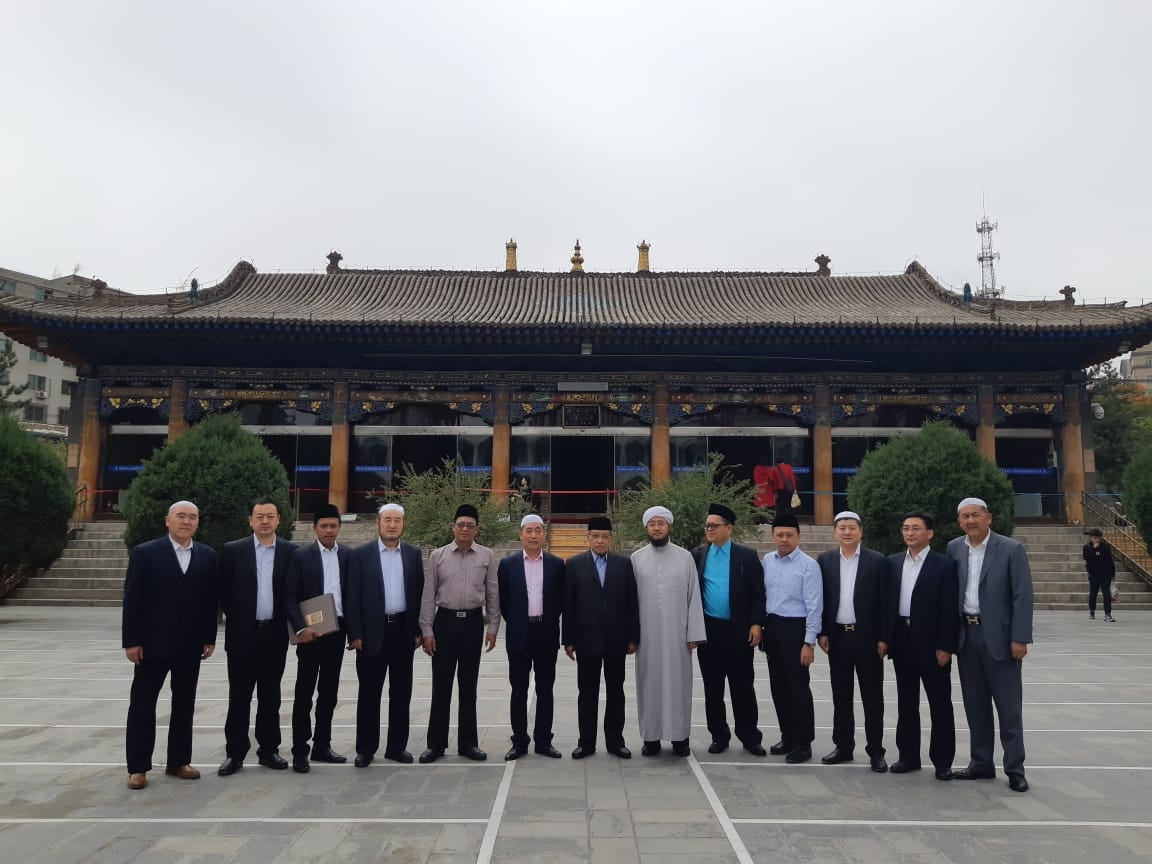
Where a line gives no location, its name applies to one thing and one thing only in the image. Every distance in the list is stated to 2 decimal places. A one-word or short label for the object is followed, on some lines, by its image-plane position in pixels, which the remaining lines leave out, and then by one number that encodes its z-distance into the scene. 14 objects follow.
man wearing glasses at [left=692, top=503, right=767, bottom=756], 6.06
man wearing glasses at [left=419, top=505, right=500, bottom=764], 5.88
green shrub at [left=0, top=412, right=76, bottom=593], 13.52
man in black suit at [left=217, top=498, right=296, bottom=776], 5.57
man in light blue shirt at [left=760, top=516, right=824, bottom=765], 5.85
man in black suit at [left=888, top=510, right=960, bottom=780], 5.52
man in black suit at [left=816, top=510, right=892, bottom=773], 5.75
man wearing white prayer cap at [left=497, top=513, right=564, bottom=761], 5.94
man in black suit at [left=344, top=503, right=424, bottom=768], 5.76
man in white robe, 5.94
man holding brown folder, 5.64
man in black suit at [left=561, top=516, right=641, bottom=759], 5.98
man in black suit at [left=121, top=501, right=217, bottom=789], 5.29
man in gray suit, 5.33
